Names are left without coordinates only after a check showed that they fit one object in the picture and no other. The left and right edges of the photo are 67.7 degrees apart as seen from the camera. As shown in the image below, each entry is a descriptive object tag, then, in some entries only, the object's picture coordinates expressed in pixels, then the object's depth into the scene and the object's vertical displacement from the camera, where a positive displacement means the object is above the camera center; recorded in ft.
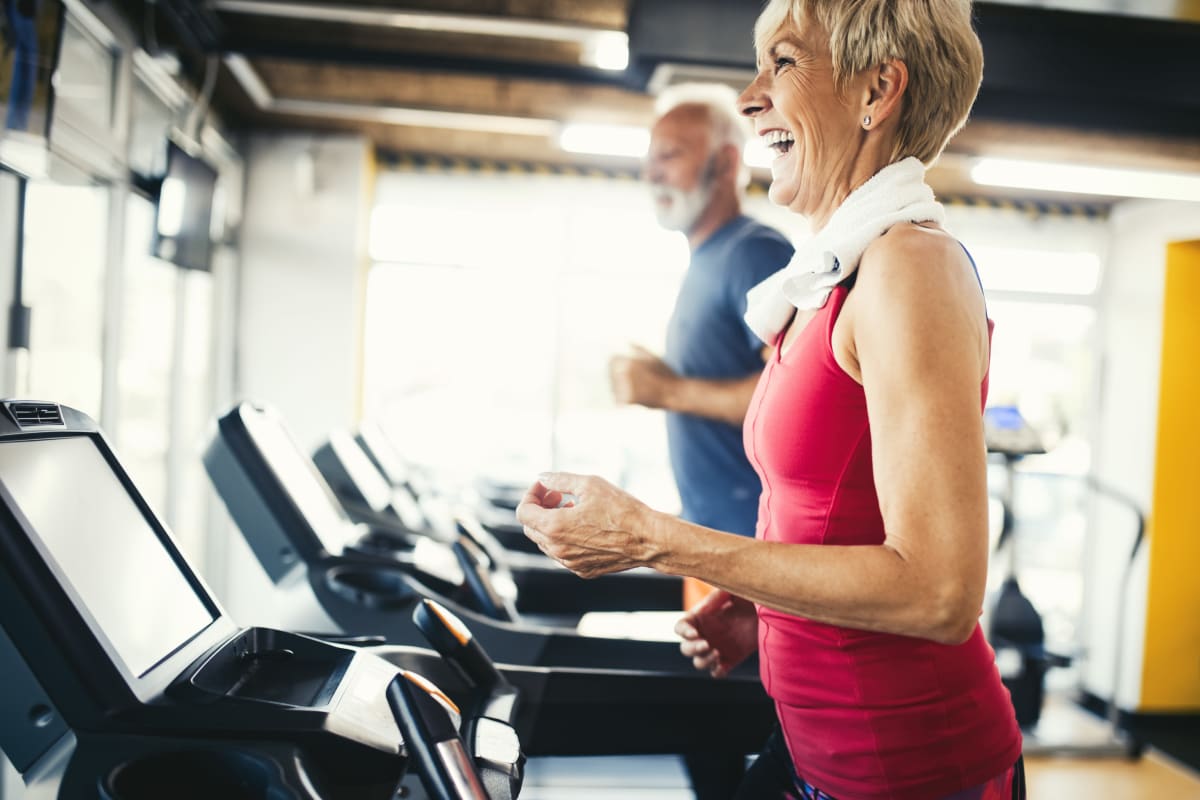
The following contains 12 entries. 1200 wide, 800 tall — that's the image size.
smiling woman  2.65 -0.19
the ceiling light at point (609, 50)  12.03 +4.67
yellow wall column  16.57 -1.78
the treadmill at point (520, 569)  9.88 -2.12
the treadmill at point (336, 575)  5.93 -1.43
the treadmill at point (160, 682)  2.76 -1.14
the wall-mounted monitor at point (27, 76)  7.42 +2.35
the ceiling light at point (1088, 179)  14.85 +3.99
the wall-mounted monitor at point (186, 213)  10.73 +1.87
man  6.38 +0.37
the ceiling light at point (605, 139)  14.62 +4.13
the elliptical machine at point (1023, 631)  13.84 -3.44
